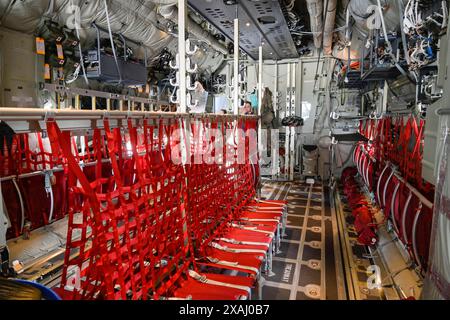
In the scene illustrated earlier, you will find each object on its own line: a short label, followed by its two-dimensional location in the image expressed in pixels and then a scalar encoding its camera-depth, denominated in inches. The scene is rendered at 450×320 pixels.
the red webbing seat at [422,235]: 97.7
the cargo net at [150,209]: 69.7
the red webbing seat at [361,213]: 164.6
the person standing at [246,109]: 246.8
